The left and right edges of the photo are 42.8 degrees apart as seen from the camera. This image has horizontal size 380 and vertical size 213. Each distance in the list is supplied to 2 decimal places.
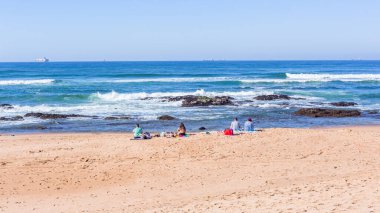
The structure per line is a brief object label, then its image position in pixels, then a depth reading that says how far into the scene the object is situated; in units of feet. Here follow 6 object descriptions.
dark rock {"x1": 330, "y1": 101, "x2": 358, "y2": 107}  96.11
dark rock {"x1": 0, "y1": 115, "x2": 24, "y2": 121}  75.46
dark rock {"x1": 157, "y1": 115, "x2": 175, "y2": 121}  75.33
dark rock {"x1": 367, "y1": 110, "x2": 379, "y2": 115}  83.78
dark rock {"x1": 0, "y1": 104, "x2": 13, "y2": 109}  92.31
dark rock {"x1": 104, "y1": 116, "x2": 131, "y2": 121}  76.79
